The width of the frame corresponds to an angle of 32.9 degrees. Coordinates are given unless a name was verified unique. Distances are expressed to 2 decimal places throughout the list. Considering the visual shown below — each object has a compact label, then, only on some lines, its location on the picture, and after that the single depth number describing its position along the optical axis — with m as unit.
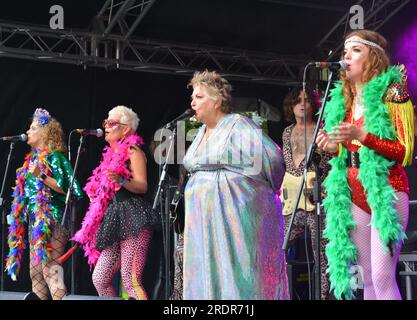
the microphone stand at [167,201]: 4.91
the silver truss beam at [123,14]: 6.91
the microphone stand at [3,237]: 6.35
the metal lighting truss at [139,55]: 7.03
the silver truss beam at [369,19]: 7.02
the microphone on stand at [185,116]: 4.66
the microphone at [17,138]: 5.79
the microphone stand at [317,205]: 3.52
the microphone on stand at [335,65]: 3.48
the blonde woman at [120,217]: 4.82
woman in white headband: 3.18
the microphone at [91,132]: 5.45
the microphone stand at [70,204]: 5.36
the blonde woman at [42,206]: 5.59
